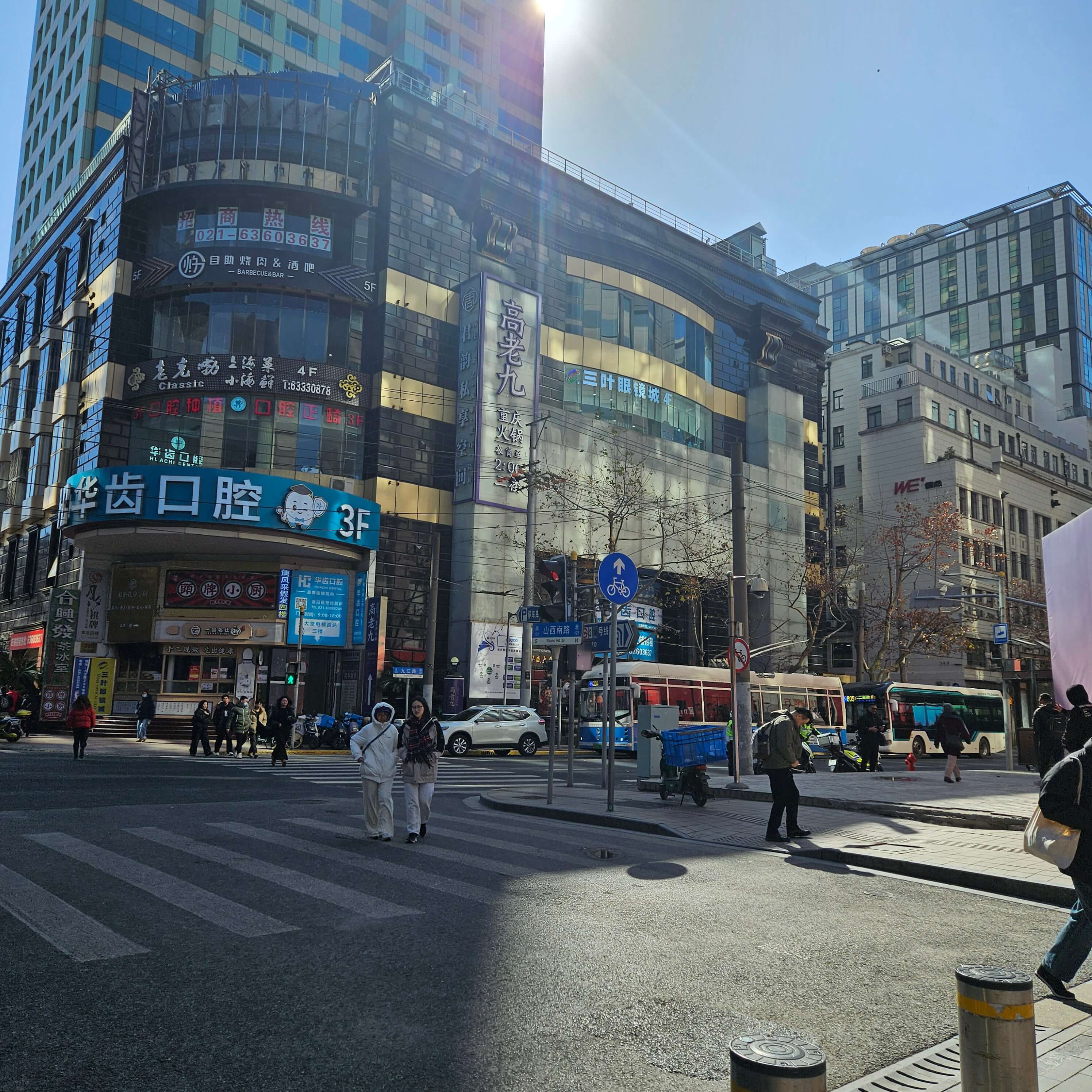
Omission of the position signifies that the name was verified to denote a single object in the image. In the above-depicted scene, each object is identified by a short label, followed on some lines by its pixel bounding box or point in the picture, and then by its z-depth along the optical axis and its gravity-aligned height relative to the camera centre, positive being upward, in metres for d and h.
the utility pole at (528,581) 36.19 +4.16
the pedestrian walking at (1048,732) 14.50 -0.58
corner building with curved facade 36.22 +12.32
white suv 30.42 -1.47
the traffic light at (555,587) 14.36 +1.54
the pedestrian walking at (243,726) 25.30 -1.19
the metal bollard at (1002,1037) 3.09 -1.13
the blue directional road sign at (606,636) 14.47 +0.81
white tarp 10.68 +1.13
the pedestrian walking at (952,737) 19.25 -0.90
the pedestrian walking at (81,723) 21.12 -0.99
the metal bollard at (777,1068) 2.49 -1.01
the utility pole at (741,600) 19.27 +1.94
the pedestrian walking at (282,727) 22.03 -1.07
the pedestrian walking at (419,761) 10.41 -0.86
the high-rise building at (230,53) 52.09 +38.74
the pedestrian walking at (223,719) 25.98 -1.06
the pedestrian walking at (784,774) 10.84 -0.96
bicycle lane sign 13.09 +1.52
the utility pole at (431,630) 34.91 +2.09
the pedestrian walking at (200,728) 25.00 -1.28
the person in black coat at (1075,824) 4.70 -0.64
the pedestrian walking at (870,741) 24.53 -1.27
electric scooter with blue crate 14.77 -1.13
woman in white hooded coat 10.32 -0.92
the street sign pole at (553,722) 13.88 -0.54
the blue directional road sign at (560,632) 14.20 +0.82
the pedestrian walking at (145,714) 30.38 -1.09
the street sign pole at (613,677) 12.75 +0.15
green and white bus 38.09 -0.74
